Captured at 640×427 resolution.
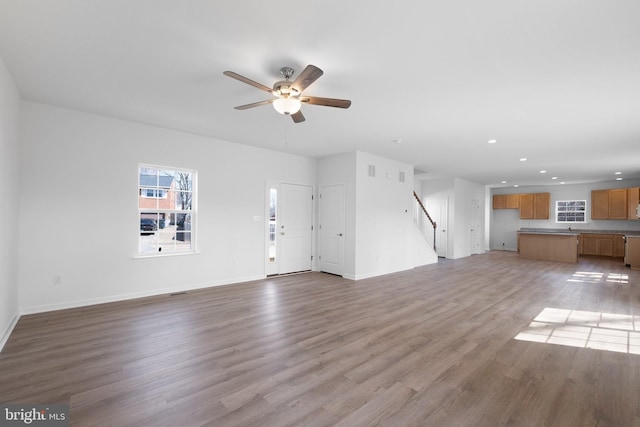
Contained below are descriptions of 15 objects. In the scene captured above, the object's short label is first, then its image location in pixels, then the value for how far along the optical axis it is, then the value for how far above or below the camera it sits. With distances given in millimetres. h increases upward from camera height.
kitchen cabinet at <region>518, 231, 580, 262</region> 9125 -1026
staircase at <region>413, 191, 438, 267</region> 8312 -780
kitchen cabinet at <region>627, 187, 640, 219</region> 9523 +477
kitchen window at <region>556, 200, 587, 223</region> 10995 +193
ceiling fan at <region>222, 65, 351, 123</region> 2678 +1144
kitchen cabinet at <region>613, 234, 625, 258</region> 9922 -1038
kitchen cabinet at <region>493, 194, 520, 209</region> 12040 +576
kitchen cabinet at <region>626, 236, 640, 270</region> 8180 -1029
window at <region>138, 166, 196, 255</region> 4836 +35
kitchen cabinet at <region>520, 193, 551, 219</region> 11438 +356
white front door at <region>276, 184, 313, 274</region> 6609 -341
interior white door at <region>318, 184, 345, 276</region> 6637 -360
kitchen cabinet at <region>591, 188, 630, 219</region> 9812 +400
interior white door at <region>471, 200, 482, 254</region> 10917 -485
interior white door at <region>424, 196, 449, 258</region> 9961 -141
